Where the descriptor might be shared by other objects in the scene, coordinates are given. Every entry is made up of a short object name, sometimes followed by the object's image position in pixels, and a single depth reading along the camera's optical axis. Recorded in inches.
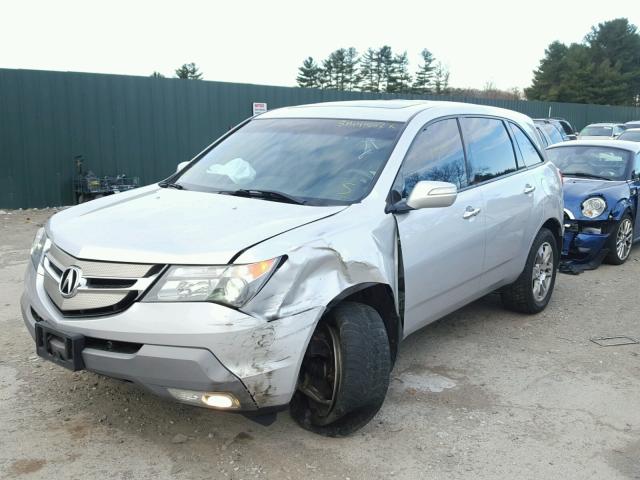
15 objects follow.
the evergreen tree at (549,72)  2881.4
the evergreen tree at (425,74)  2696.9
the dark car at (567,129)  788.9
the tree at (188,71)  2508.9
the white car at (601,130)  819.3
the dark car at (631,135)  583.2
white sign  599.5
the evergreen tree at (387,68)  2534.4
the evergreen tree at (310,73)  2600.9
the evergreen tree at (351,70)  2554.1
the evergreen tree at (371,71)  2554.1
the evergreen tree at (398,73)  2544.3
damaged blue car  288.7
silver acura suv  107.4
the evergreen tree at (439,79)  2706.7
